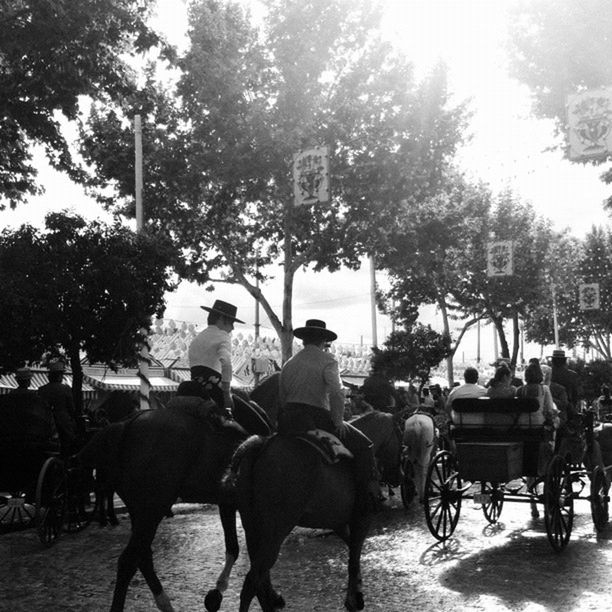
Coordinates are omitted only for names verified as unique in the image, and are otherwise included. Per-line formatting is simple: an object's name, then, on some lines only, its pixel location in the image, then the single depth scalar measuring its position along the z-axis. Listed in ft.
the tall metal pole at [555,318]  222.44
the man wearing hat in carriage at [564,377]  44.57
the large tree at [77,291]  52.13
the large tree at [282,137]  74.84
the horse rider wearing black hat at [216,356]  27.07
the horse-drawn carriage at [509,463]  33.24
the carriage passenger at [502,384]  40.27
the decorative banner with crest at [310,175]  68.44
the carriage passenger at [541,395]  36.24
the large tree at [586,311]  212.84
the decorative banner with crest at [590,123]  57.47
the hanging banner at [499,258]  113.39
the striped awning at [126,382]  98.48
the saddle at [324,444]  22.27
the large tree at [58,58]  55.52
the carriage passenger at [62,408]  39.52
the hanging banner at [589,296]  163.94
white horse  48.03
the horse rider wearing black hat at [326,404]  23.89
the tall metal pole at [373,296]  135.74
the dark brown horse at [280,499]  21.24
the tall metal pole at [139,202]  76.33
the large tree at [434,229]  84.58
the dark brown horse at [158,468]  23.67
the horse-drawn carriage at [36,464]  36.60
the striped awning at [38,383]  87.79
